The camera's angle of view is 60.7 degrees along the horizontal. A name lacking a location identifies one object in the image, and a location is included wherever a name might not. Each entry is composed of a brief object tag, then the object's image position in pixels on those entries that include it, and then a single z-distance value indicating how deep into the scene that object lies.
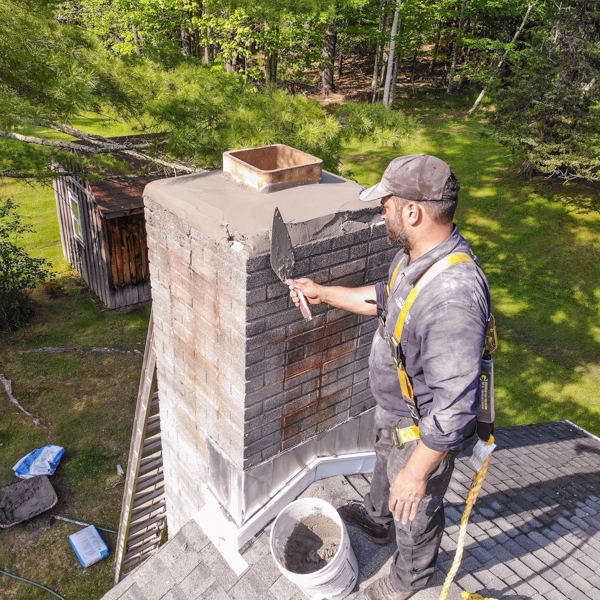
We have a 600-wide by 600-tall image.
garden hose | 6.68
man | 2.15
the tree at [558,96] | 14.73
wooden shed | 11.66
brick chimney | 2.65
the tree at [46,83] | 6.81
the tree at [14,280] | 11.58
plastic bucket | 2.81
